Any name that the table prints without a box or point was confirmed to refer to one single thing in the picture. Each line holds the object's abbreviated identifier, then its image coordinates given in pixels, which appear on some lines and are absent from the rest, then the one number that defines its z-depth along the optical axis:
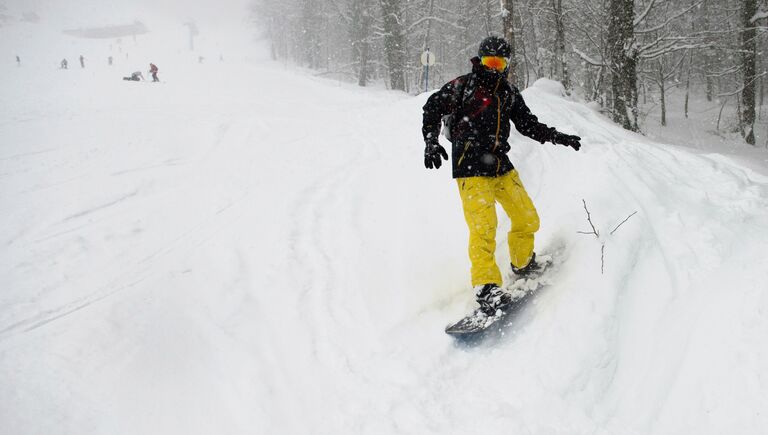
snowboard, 3.05
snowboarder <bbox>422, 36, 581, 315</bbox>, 3.09
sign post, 16.14
